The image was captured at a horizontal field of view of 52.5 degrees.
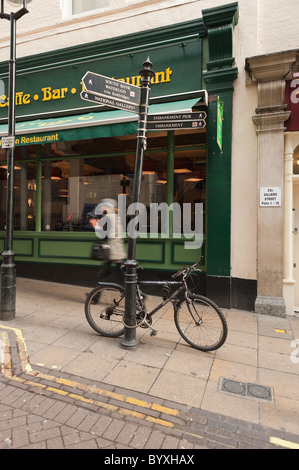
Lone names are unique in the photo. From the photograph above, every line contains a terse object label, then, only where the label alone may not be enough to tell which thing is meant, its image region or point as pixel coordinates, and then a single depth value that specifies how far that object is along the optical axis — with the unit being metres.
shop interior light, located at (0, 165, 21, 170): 8.31
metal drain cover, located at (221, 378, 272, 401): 3.11
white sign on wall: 5.57
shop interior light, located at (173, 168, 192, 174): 6.60
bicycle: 3.91
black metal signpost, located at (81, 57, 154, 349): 3.73
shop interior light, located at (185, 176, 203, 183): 6.52
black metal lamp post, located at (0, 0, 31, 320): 4.83
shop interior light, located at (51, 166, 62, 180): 7.81
